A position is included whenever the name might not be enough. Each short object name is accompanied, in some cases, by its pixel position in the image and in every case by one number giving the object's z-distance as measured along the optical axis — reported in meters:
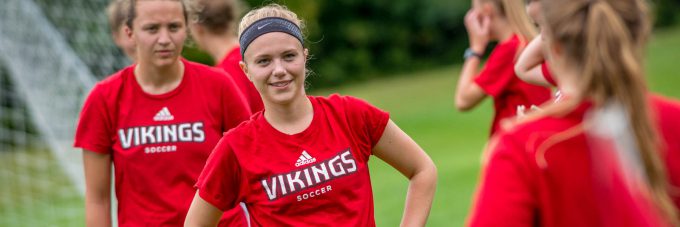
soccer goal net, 22.67
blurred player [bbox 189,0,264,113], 10.73
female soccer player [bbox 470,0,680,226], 4.60
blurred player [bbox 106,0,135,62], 9.91
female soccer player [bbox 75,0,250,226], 8.98
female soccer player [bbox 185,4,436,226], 7.20
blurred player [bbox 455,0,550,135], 11.43
